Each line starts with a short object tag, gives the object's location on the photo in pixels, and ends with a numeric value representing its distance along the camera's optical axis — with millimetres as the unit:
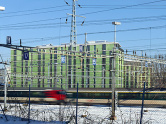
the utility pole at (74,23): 46688
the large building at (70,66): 65938
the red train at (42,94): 31578
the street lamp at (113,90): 15553
